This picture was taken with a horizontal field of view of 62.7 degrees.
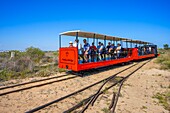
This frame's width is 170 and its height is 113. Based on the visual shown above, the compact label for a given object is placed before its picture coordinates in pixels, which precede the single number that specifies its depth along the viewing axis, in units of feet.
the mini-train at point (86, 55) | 31.33
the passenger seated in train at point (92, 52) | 35.48
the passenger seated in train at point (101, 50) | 40.37
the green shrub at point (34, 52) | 73.19
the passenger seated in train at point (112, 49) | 45.38
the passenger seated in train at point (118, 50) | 48.93
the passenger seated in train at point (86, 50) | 34.40
